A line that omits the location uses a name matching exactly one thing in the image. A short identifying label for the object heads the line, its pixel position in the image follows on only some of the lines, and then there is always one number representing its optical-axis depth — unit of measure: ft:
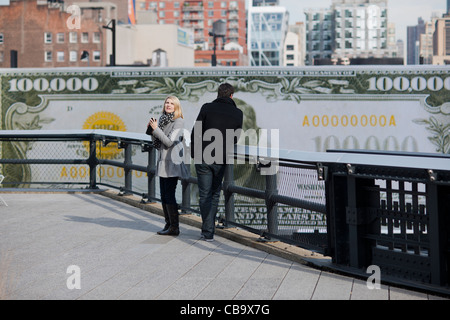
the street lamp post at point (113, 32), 128.14
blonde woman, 28.35
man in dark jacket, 26.96
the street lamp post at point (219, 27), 198.96
